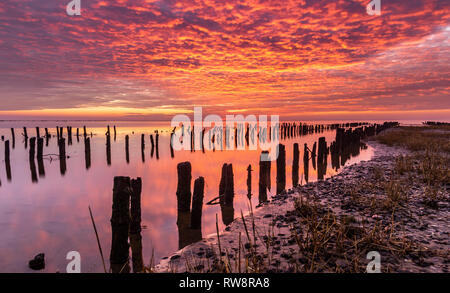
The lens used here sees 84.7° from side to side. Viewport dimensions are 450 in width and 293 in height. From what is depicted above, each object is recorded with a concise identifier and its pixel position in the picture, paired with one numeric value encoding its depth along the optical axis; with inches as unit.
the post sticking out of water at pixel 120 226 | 213.3
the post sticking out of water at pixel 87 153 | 761.1
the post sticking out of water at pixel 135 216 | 259.4
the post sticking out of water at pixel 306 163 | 569.6
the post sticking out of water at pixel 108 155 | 794.0
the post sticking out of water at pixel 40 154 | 742.5
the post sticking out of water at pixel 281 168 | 467.4
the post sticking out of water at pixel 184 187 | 302.8
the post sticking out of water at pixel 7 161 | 645.9
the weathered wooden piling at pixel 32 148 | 728.3
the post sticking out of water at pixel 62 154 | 714.4
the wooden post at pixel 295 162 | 526.7
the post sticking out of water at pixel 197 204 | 279.1
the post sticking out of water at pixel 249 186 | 429.2
